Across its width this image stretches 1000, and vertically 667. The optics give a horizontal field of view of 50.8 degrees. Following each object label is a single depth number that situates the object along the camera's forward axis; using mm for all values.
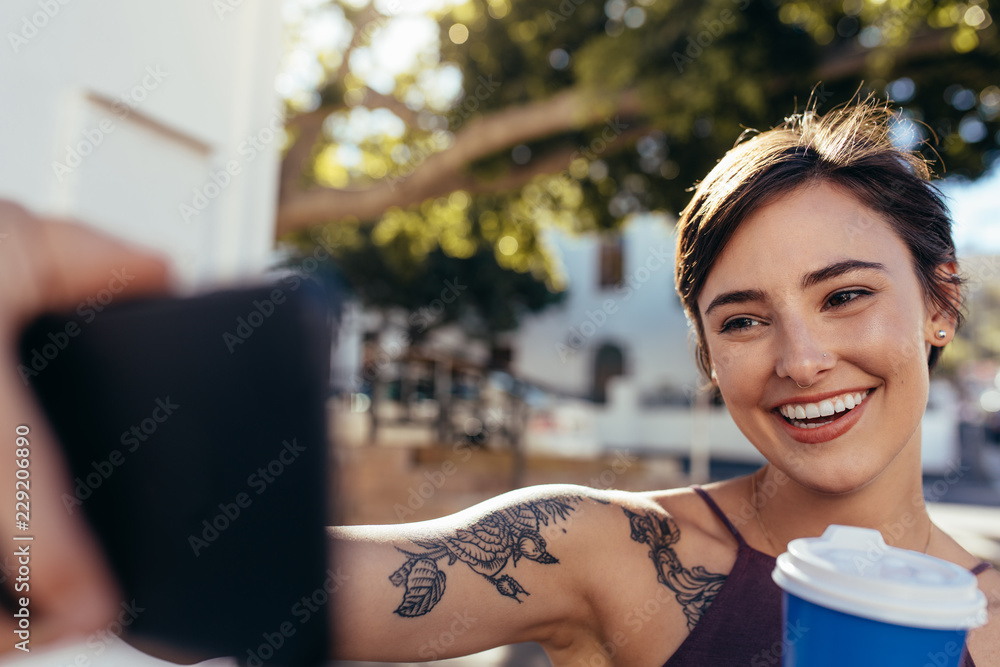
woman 621
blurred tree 2067
